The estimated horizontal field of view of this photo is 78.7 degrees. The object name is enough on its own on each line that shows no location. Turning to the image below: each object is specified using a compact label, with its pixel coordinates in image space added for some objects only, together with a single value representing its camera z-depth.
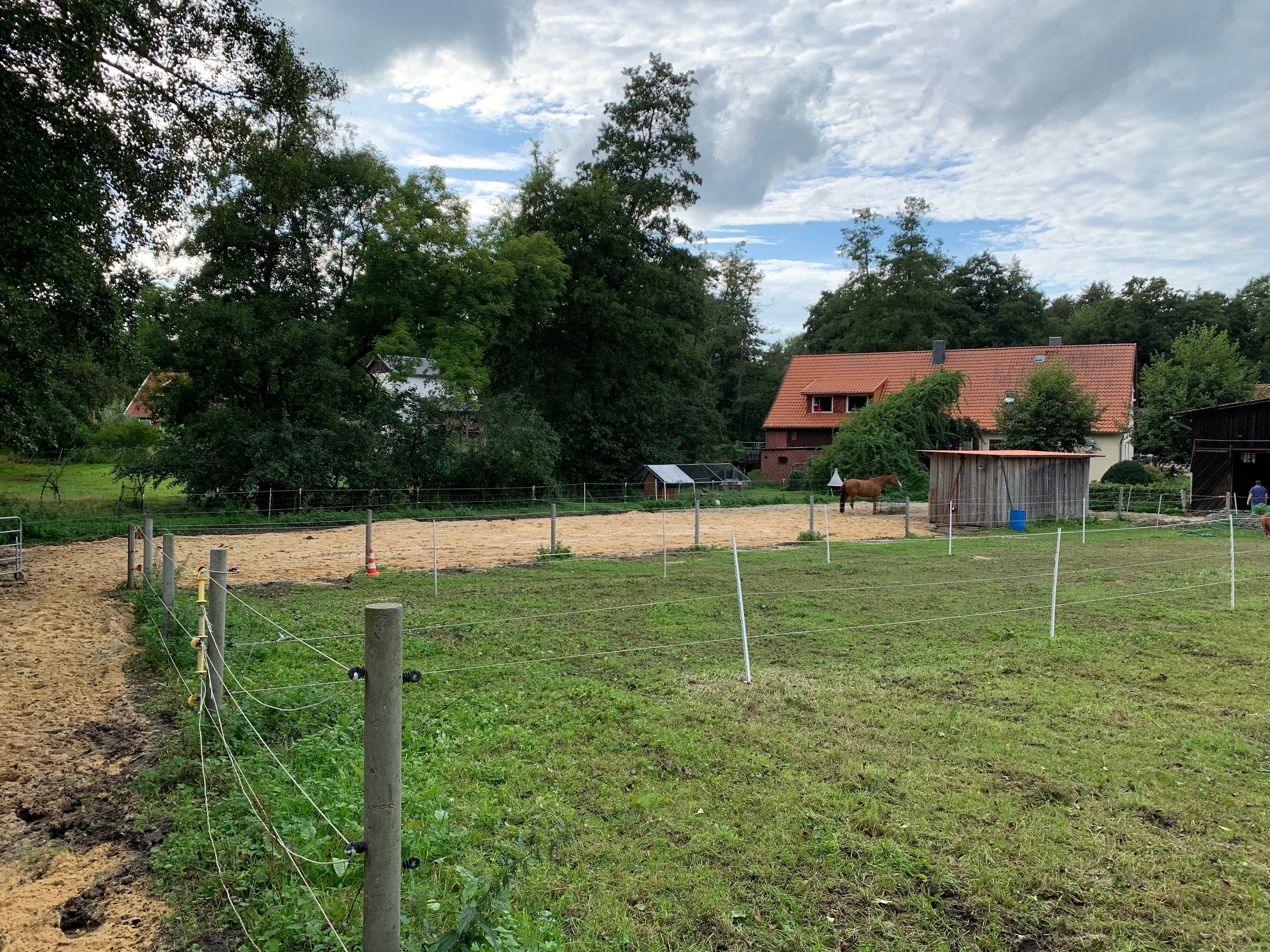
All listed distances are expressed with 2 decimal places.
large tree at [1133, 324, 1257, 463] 31.27
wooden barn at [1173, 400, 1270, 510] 25.20
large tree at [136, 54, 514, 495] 22.34
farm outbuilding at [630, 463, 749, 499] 32.78
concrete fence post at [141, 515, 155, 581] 10.69
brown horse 25.91
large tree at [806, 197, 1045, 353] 51.59
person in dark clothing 23.08
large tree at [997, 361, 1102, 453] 31.05
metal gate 12.51
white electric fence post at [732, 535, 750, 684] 6.58
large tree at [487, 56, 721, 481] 32.47
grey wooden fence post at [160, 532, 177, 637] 8.32
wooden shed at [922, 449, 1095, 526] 22.06
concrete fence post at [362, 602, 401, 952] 2.38
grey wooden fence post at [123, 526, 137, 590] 11.60
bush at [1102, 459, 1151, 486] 30.58
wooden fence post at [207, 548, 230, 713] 5.04
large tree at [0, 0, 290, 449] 9.22
